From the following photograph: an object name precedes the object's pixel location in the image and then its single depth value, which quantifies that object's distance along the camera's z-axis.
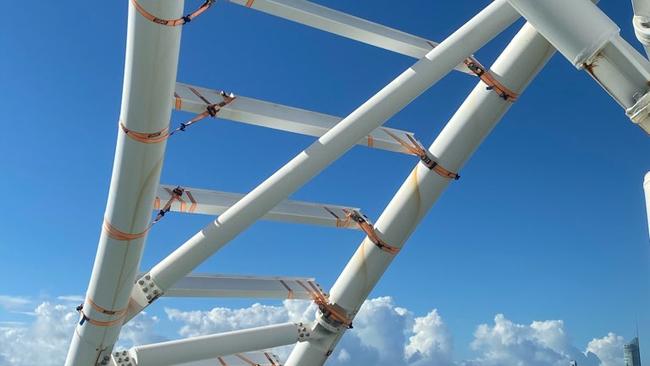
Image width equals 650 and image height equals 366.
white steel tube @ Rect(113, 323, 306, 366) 8.65
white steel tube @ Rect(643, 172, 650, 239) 3.98
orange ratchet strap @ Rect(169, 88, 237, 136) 8.28
